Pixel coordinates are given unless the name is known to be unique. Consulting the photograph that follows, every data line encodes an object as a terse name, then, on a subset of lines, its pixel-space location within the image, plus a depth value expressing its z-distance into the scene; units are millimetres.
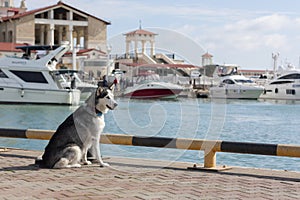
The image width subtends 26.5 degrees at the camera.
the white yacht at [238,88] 69750
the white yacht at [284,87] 70875
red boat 51562
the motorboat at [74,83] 45531
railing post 9664
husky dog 9250
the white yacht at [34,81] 44094
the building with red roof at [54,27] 88438
